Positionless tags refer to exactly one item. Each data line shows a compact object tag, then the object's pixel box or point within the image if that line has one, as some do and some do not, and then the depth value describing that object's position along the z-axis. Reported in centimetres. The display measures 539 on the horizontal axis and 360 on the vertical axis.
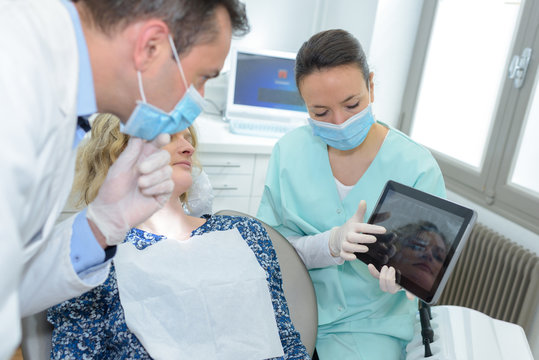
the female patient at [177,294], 118
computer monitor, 312
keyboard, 301
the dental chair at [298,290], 138
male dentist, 57
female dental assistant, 139
